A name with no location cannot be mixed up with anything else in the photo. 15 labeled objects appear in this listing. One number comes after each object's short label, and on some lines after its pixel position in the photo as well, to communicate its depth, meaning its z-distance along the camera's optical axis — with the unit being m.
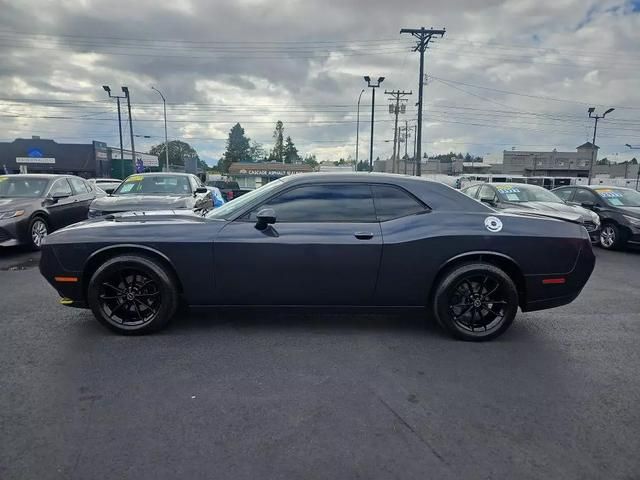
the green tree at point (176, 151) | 103.73
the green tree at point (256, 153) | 117.56
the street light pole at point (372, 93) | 29.23
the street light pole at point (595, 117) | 37.78
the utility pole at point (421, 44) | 24.51
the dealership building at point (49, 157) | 42.03
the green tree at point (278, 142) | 109.06
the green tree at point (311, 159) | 121.26
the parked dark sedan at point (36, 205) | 7.28
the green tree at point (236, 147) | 115.69
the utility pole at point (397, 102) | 44.38
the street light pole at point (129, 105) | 31.92
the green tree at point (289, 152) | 109.06
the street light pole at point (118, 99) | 33.56
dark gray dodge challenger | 3.61
